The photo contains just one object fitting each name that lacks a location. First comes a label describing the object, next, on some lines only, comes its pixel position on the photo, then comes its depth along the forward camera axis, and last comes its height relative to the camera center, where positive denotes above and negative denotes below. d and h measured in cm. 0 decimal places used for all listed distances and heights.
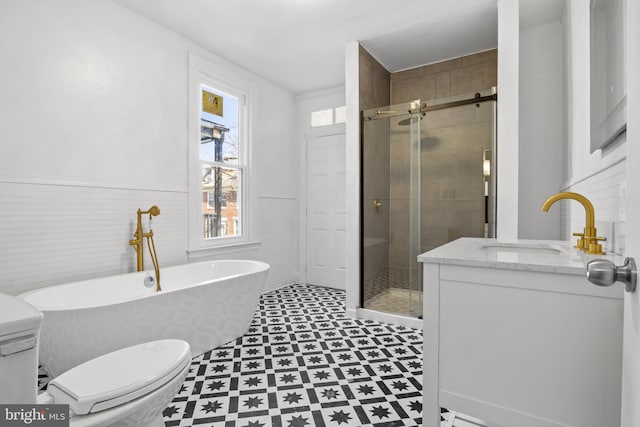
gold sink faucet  126 -7
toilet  82 -65
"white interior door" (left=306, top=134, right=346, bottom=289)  443 +0
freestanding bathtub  175 -65
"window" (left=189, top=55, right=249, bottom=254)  329 +59
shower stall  280 +24
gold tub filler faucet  270 -27
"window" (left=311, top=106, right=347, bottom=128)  443 +131
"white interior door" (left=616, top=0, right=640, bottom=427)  54 +2
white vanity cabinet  102 -45
